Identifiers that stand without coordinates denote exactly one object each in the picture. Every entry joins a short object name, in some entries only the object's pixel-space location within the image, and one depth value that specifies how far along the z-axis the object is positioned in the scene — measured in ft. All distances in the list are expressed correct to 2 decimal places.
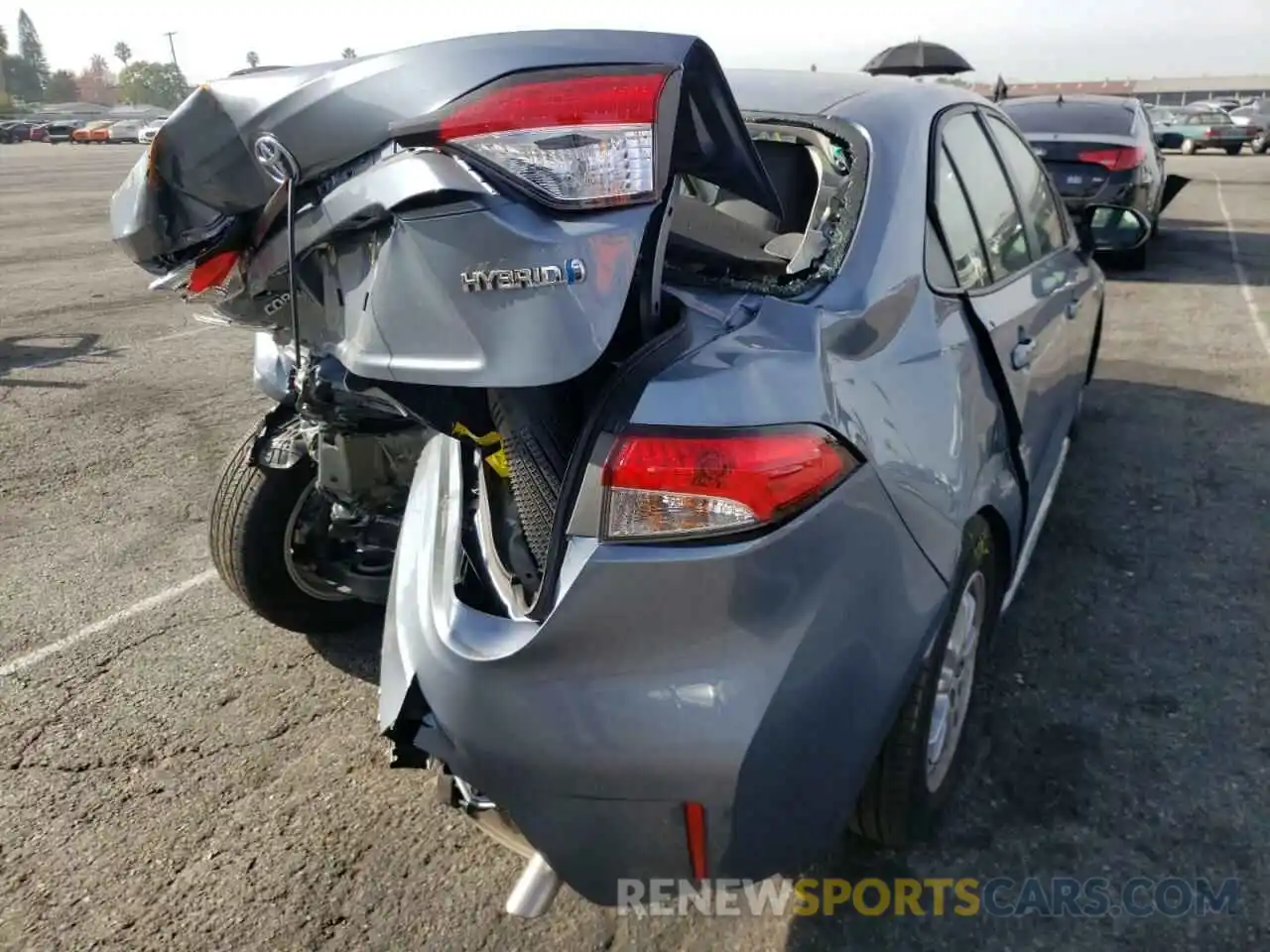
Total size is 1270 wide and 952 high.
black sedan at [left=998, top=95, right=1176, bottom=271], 30.81
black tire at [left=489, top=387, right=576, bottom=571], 6.28
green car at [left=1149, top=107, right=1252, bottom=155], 95.81
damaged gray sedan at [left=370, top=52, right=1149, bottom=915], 5.56
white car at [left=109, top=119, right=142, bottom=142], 184.03
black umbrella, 42.55
